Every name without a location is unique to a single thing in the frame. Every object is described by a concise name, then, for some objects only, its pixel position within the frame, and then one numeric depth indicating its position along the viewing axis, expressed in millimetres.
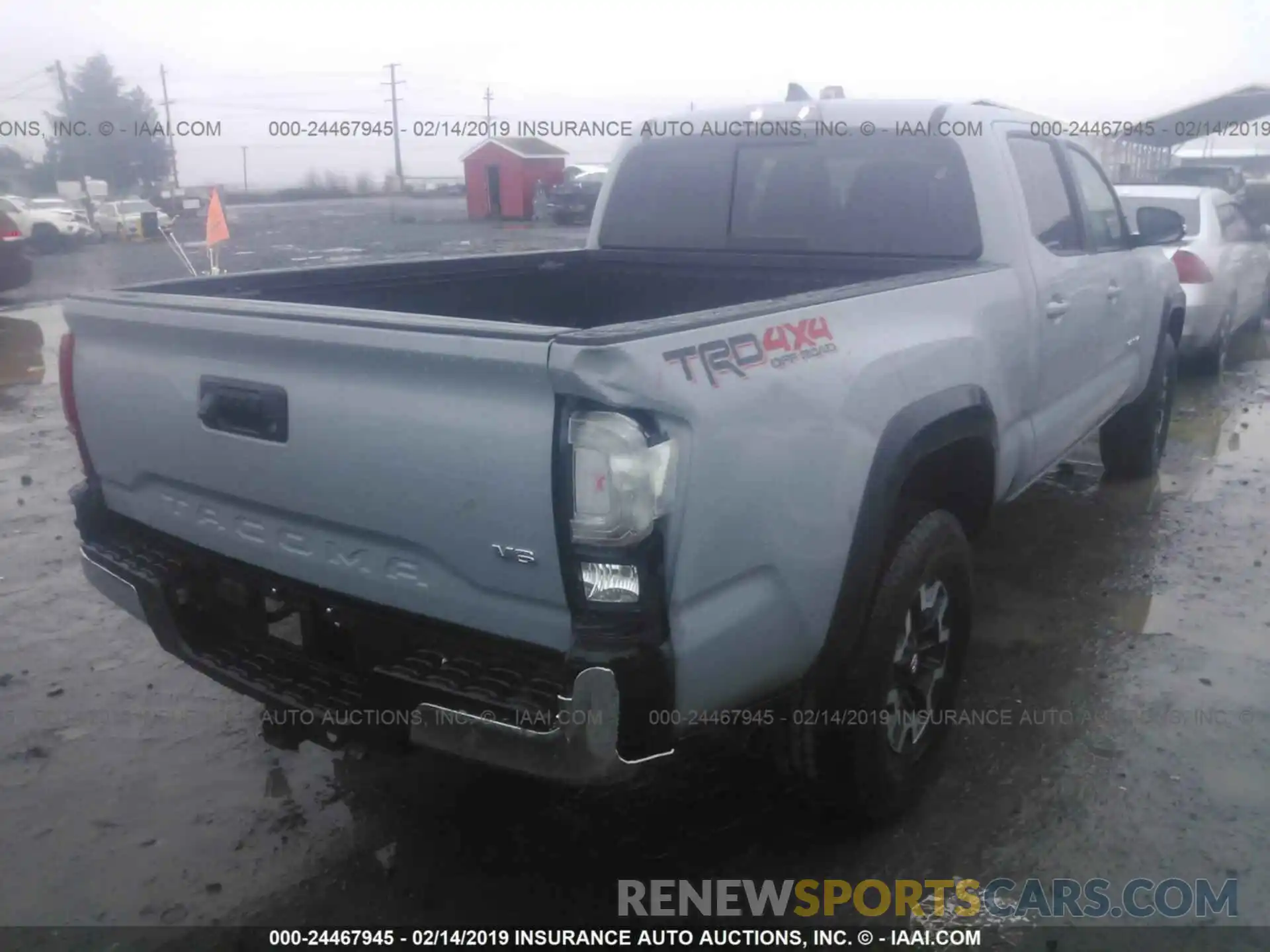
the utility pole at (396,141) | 61219
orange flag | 12391
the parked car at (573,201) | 30859
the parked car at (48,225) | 26750
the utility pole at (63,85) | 51906
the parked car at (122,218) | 30688
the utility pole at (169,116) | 58531
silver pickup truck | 2131
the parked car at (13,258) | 15406
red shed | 37125
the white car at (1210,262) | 8258
